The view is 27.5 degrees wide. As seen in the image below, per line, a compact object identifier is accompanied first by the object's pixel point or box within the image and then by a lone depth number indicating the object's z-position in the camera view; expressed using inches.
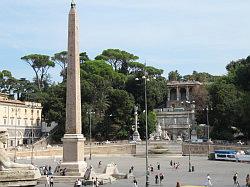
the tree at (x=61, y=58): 4448.8
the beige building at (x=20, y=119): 3248.0
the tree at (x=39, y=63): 4258.6
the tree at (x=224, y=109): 3139.8
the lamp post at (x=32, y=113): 3430.1
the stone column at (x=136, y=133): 3211.1
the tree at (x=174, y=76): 5447.8
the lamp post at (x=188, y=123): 3429.1
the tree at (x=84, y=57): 4439.0
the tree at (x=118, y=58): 4571.9
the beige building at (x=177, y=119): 3855.8
